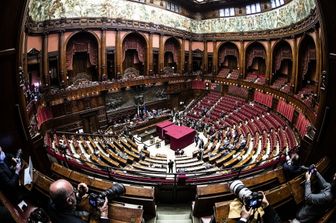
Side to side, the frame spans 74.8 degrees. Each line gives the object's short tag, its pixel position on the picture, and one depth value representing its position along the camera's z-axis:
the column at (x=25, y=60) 9.55
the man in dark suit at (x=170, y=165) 7.63
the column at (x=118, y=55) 14.69
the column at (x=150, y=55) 16.73
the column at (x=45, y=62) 11.38
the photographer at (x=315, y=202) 2.61
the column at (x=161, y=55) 17.52
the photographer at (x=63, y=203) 2.01
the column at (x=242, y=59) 17.97
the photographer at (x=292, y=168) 3.71
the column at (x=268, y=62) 15.37
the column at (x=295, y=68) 12.24
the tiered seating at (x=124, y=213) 2.77
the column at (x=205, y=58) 20.34
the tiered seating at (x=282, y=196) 2.89
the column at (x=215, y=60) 19.92
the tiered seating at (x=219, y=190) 3.83
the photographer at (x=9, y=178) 2.52
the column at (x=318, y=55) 9.62
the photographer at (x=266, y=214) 2.17
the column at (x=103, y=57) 13.91
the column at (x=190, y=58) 20.20
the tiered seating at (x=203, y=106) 16.64
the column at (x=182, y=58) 19.33
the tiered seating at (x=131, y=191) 3.70
